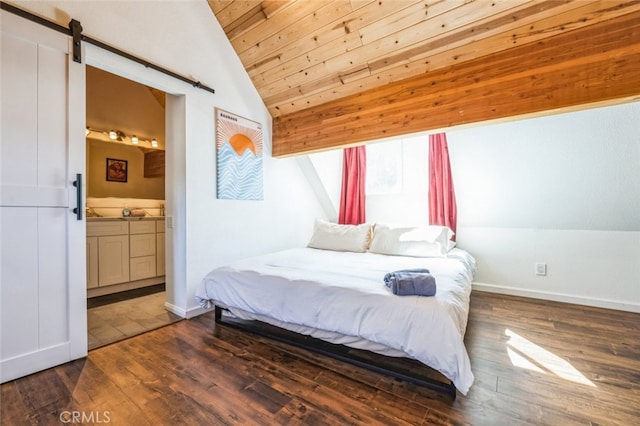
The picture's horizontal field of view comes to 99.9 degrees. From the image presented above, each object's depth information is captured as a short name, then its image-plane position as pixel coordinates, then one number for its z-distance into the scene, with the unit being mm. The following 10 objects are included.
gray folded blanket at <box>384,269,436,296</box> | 1595
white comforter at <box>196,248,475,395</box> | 1412
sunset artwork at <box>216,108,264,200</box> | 2834
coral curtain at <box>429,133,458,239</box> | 3363
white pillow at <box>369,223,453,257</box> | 2858
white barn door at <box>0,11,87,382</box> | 1586
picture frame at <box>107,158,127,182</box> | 3695
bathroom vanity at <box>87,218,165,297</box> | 3027
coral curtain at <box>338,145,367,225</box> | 4082
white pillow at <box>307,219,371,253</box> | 3244
